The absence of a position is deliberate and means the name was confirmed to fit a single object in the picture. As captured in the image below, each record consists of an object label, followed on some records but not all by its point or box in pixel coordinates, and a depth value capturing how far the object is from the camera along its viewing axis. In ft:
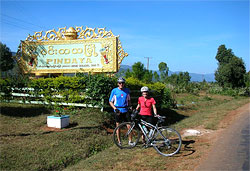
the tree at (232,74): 115.55
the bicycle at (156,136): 19.84
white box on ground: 27.07
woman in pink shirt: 21.25
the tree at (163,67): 212.84
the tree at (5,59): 121.95
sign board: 38.60
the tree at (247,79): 123.22
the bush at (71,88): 32.40
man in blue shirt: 21.94
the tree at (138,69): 94.28
